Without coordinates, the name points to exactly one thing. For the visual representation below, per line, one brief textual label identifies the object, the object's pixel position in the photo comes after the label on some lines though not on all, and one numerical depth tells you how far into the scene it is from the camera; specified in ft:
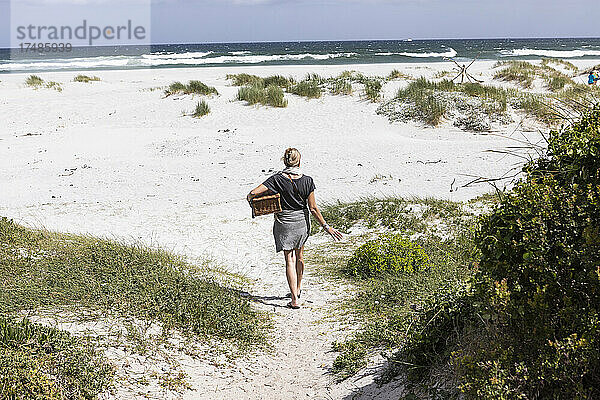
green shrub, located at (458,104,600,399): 9.16
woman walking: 19.89
